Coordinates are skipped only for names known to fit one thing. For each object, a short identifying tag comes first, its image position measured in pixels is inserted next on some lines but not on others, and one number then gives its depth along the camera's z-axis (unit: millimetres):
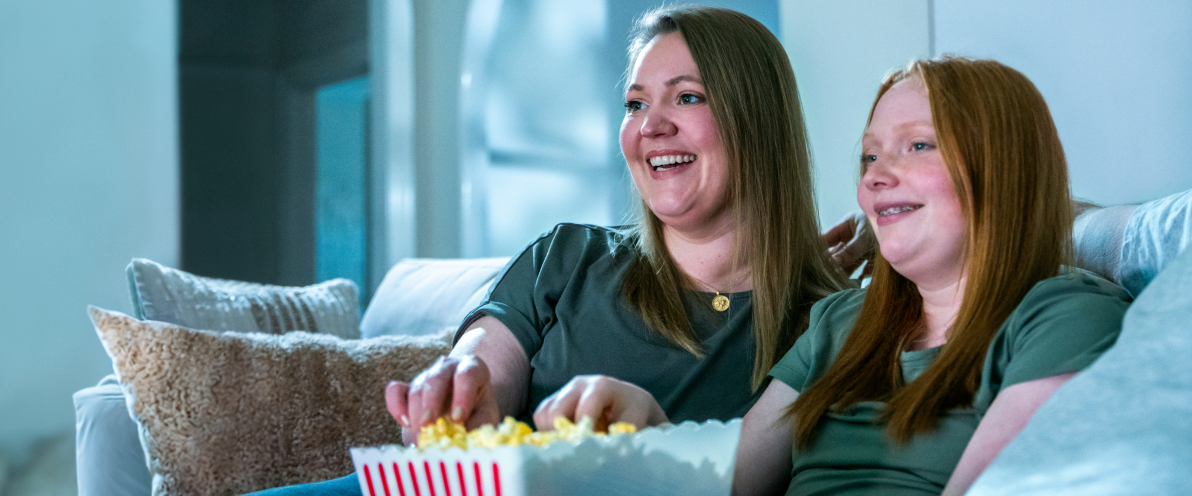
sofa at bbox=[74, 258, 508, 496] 1666
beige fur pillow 1457
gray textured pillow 1826
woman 1210
